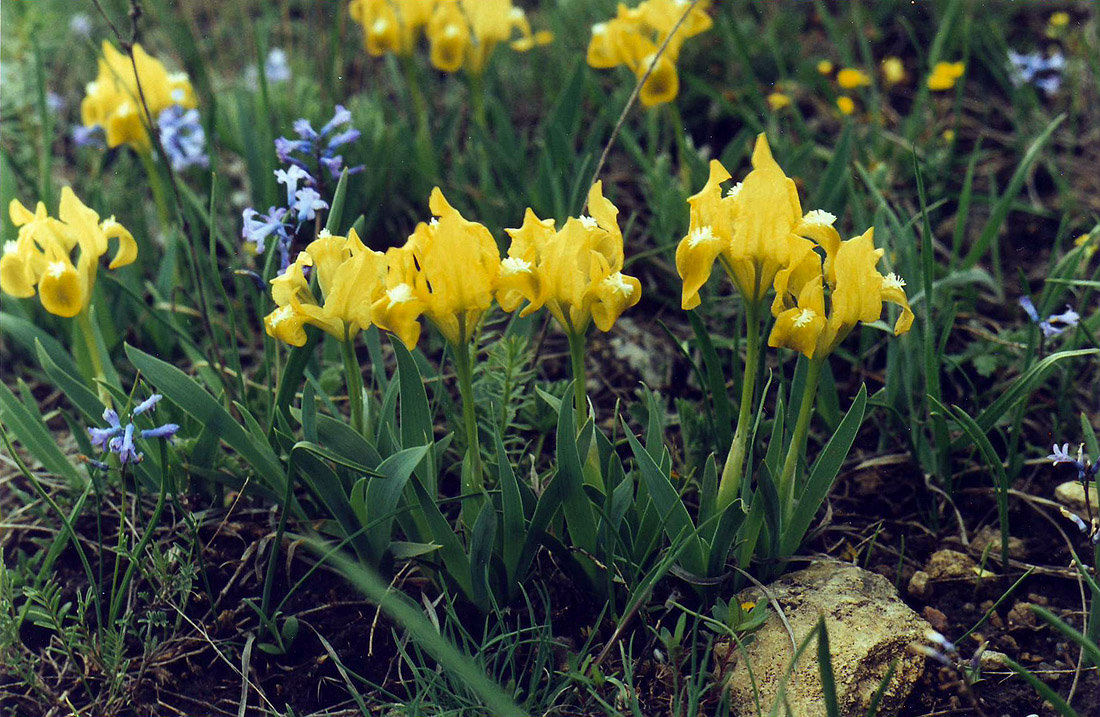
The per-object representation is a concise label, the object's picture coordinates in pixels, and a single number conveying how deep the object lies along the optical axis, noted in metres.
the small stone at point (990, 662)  0.79
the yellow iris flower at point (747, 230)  0.73
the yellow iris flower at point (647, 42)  0.95
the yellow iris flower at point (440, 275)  0.73
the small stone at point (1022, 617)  0.81
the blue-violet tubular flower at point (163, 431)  0.78
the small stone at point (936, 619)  0.80
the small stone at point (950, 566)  0.83
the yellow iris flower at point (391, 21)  1.01
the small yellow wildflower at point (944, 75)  1.02
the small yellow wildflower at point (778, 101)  1.03
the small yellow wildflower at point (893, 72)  1.13
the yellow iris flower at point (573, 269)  0.74
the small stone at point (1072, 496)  0.85
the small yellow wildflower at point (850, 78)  1.04
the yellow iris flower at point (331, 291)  0.75
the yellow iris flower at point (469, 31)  1.01
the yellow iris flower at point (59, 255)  0.81
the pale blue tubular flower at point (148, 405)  0.78
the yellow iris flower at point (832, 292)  0.73
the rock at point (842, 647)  0.77
